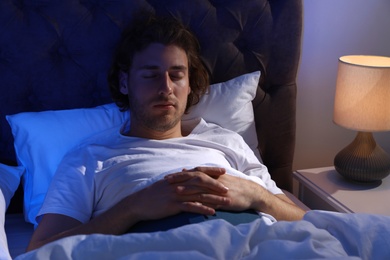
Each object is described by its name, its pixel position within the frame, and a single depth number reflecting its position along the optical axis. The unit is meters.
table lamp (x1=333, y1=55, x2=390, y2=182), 1.93
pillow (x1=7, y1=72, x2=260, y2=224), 1.75
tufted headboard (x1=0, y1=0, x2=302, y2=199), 1.82
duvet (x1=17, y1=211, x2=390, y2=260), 1.11
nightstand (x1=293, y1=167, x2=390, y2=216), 1.94
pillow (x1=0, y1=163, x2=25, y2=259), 1.63
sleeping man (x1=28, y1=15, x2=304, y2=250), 1.44
